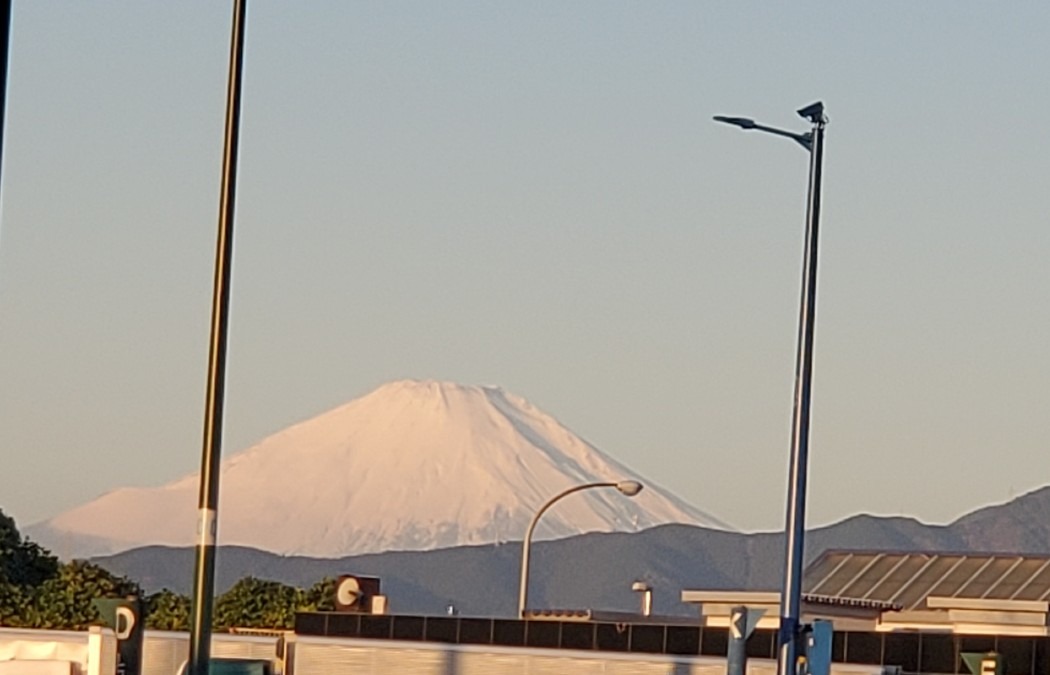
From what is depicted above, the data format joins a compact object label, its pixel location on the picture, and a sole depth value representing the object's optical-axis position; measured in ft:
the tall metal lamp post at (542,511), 205.98
